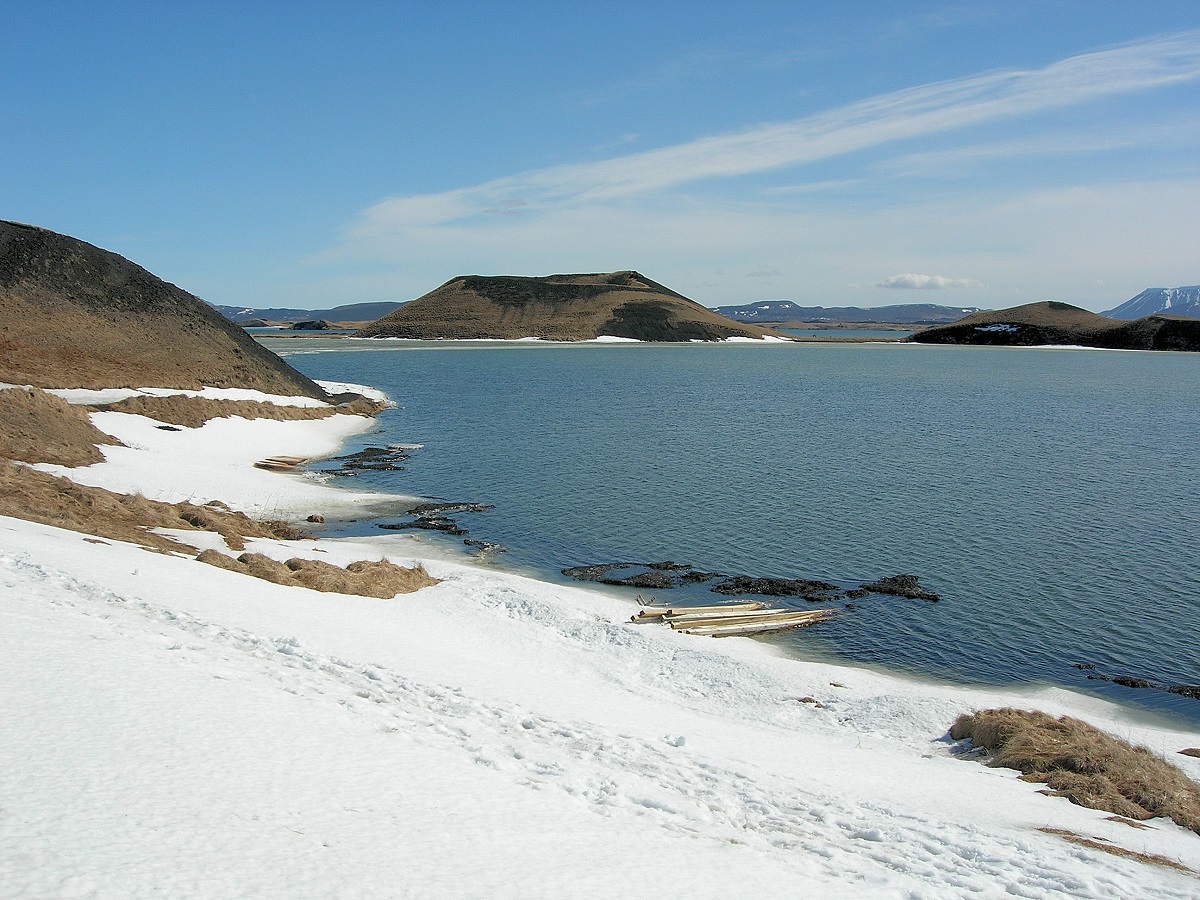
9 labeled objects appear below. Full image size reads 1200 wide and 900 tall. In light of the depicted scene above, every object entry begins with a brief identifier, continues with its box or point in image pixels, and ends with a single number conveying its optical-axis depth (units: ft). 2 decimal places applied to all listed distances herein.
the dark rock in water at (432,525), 83.46
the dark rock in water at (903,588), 65.51
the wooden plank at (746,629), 56.13
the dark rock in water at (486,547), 76.58
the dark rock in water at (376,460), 118.11
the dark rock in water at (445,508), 91.45
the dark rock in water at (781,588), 65.36
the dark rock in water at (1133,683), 50.75
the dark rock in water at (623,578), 67.15
